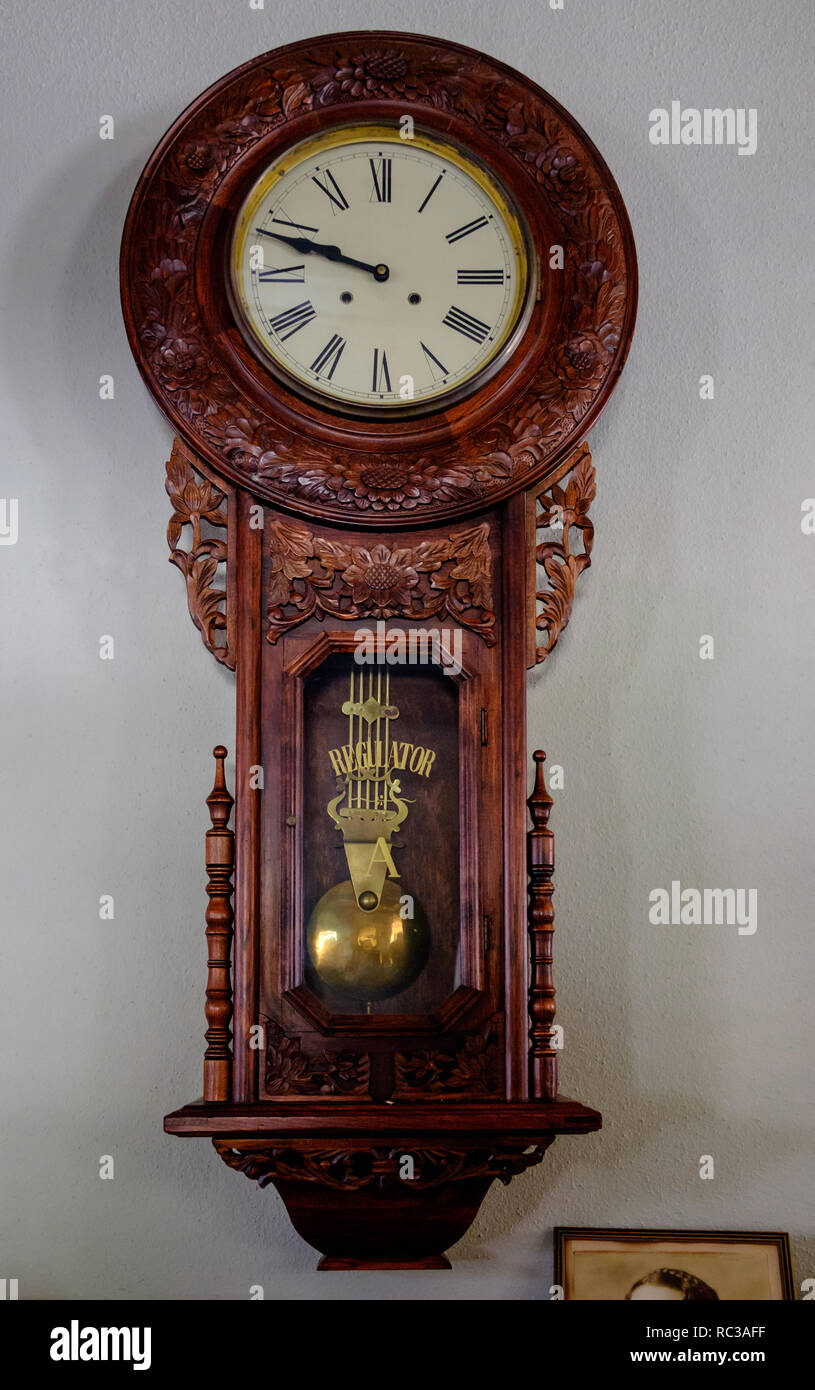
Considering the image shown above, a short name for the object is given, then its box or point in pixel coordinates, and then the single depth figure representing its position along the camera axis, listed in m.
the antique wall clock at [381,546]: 1.45
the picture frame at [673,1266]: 1.49
